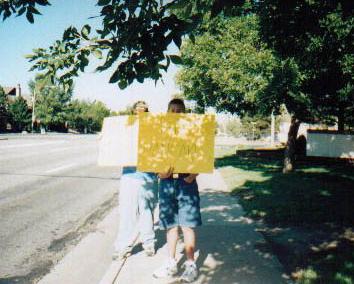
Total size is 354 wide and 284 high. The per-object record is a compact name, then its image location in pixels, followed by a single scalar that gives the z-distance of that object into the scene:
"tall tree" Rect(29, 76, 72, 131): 84.19
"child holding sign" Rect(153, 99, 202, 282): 4.24
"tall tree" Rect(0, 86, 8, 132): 60.69
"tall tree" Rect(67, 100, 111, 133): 94.38
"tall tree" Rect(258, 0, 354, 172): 6.54
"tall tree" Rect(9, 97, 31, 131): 67.40
